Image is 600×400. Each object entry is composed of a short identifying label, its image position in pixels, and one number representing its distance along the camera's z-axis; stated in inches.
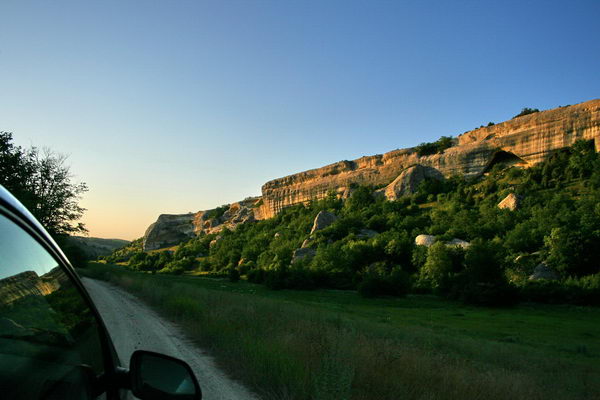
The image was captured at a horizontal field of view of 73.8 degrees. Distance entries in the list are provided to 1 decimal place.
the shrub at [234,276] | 2785.4
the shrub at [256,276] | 2677.2
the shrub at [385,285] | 1857.8
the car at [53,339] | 51.2
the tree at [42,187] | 1008.2
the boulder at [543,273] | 1646.2
